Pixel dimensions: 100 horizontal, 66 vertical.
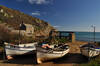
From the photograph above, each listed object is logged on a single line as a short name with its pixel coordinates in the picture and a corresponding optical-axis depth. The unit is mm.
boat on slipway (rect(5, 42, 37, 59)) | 11688
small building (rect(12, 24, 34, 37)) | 32344
